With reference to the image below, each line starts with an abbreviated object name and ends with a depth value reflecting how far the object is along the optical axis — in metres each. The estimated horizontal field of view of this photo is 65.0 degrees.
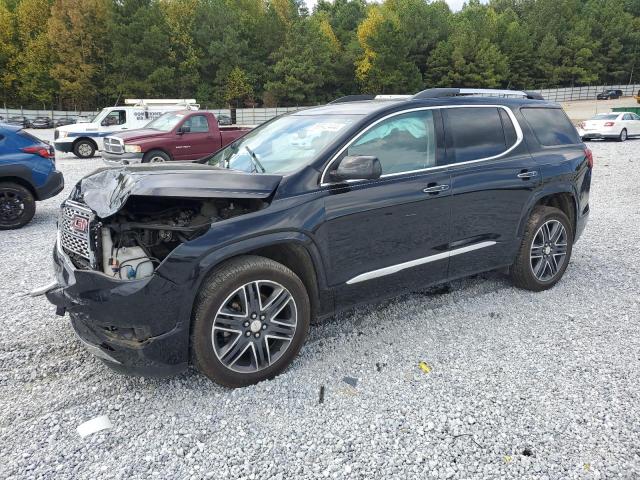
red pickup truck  12.71
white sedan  23.19
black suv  2.88
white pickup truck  17.17
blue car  7.33
